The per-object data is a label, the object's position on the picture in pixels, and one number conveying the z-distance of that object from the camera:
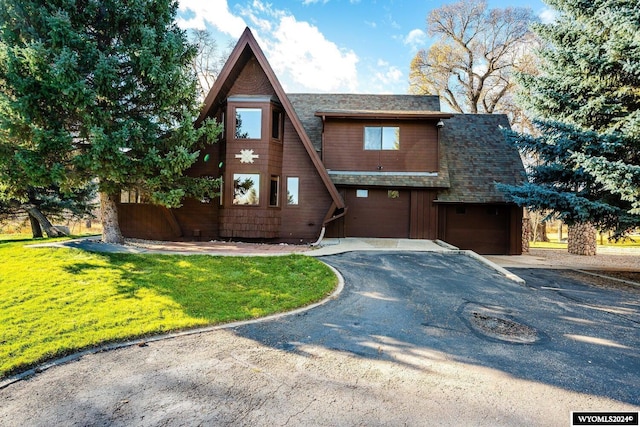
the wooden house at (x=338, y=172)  12.31
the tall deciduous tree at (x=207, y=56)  23.53
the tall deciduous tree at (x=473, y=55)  23.83
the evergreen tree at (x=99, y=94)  8.15
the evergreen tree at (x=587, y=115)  8.35
